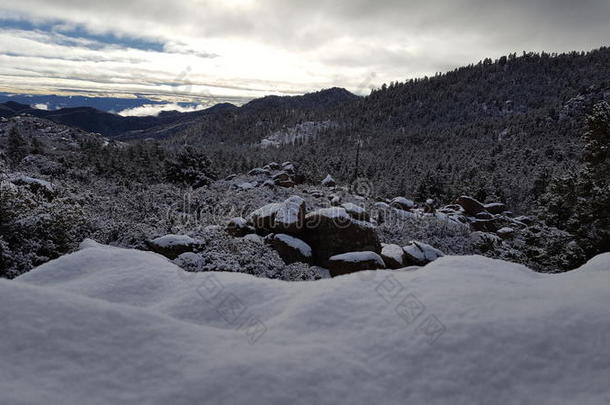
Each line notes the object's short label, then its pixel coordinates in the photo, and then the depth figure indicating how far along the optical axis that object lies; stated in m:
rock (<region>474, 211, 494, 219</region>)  21.62
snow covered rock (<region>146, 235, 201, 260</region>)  9.64
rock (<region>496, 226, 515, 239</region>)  18.79
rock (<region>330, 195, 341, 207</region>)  22.10
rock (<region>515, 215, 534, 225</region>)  23.92
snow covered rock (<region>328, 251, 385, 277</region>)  9.97
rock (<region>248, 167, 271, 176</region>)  33.09
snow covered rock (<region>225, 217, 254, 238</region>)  12.23
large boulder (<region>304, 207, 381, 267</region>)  11.39
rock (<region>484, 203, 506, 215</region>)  24.19
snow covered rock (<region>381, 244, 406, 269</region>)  10.99
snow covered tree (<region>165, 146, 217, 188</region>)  27.36
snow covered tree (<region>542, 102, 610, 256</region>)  10.01
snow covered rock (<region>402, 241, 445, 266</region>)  10.92
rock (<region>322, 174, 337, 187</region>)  33.81
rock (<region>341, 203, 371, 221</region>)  13.40
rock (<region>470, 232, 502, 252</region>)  14.69
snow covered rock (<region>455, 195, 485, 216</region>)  22.70
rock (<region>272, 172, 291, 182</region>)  29.83
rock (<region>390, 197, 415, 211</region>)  24.94
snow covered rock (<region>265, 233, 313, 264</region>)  11.11
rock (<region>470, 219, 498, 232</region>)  20.36
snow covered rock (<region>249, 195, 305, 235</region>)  11.93
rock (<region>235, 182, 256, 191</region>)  25.29
